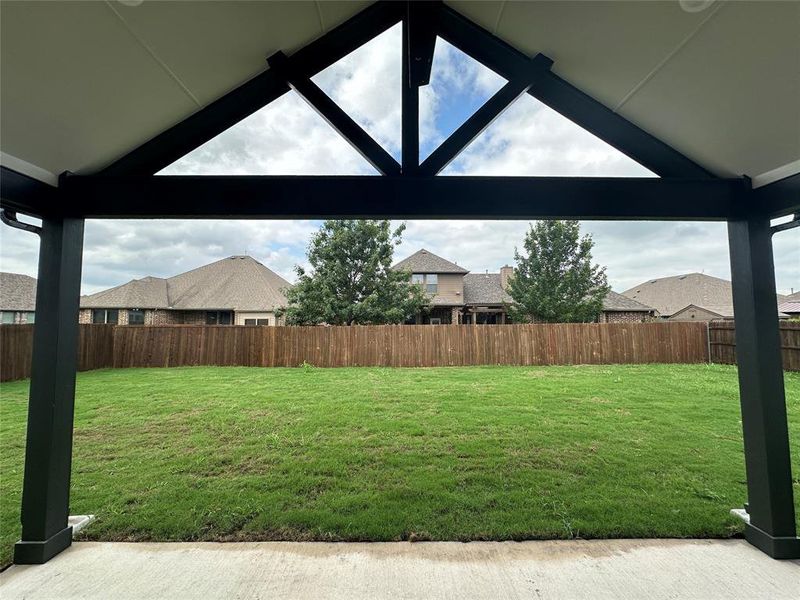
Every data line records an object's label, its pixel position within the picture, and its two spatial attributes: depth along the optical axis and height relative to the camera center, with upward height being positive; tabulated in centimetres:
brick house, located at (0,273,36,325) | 1393 +126
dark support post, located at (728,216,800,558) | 231 -47
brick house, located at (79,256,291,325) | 1877 +160
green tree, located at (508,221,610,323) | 1802 +237
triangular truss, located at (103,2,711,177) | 227 +139
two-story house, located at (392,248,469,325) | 2012 +235
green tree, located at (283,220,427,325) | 1543 +199
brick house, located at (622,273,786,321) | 2623 +217
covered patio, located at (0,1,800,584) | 202 +98
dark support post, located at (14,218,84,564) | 226 -45
